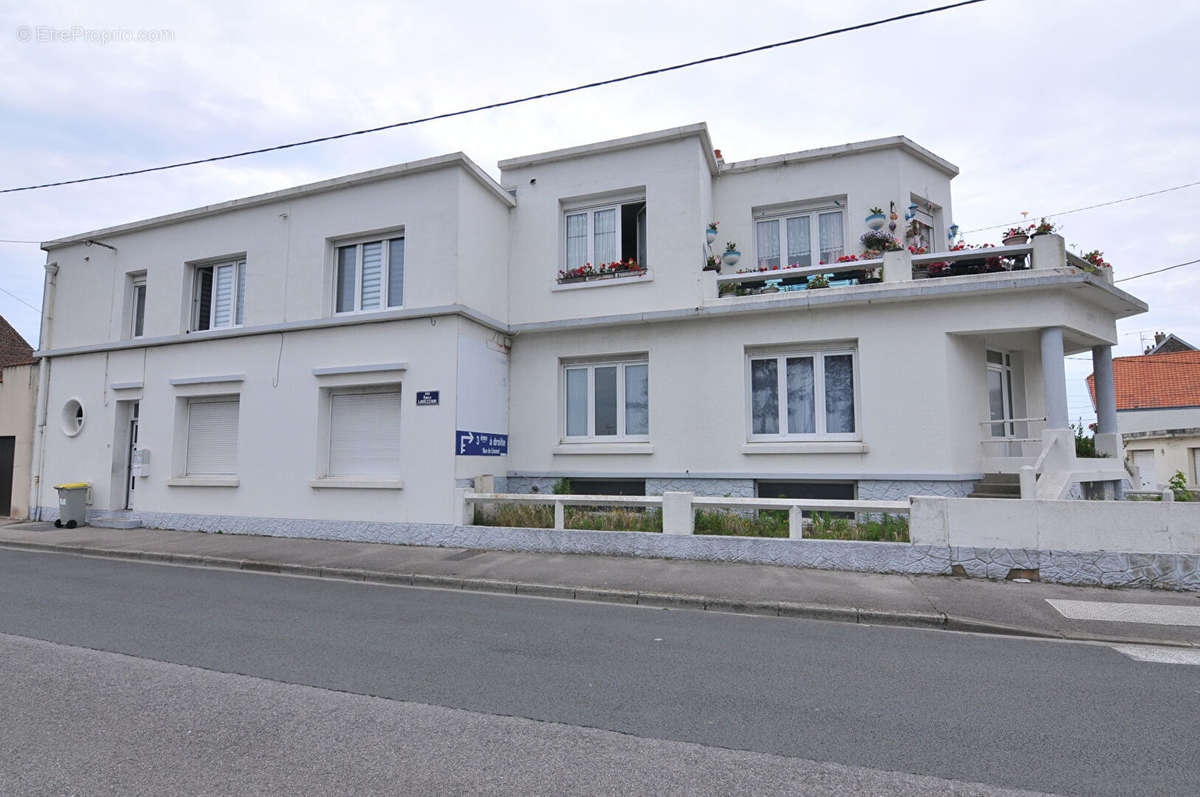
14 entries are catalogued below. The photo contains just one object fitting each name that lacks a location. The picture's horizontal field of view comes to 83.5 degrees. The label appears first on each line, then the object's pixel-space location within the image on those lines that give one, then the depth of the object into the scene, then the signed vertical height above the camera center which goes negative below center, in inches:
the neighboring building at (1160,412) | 1068.5 +116.7
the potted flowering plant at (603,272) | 518.6 +157.1
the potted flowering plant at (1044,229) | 432.5 +158.3
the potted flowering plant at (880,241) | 489.4 +170.4
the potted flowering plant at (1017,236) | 440.5 +156.3
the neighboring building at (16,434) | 630.5 +35.6
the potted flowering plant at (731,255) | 528.7 +171.6
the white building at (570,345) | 449.4 +94.4
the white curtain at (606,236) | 539.5 +190.9
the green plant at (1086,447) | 478.9 +20.1
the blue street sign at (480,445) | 464.4 +20.5
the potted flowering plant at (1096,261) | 457.4 +146.6
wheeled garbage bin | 566.3 -28.4
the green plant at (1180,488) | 492.4 -9.6
